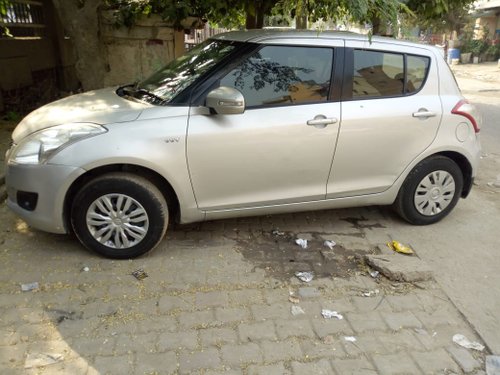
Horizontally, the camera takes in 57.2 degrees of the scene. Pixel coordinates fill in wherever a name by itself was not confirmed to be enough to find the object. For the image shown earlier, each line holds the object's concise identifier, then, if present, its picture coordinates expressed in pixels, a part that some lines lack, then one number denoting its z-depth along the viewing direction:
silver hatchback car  3.38
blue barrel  28.15
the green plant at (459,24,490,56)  27.83
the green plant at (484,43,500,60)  27.95
